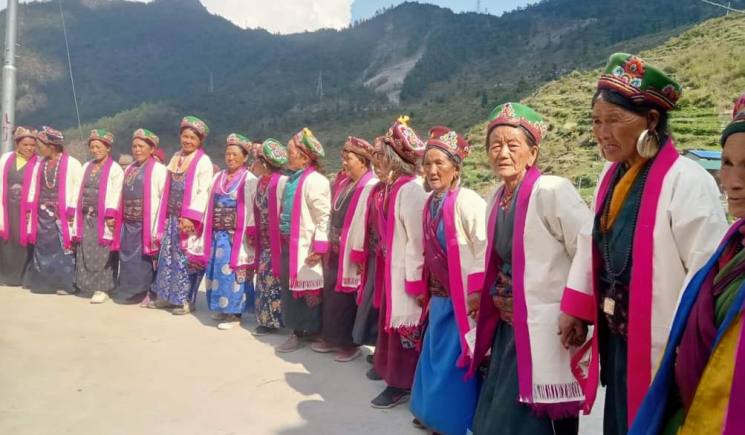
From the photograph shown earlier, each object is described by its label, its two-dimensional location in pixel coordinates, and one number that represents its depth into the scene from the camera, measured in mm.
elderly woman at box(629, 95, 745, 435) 1295
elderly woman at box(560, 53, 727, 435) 1932
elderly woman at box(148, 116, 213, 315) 5836
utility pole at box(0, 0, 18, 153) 7750
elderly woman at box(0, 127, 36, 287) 6906
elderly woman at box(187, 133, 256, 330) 5625
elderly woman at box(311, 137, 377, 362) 4492
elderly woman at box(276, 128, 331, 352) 4875
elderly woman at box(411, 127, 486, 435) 3086
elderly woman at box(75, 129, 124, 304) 6320
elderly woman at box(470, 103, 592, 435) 2391
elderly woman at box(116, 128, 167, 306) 6121
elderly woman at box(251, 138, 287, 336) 5234
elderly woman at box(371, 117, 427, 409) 3549
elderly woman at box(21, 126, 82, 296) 6609
